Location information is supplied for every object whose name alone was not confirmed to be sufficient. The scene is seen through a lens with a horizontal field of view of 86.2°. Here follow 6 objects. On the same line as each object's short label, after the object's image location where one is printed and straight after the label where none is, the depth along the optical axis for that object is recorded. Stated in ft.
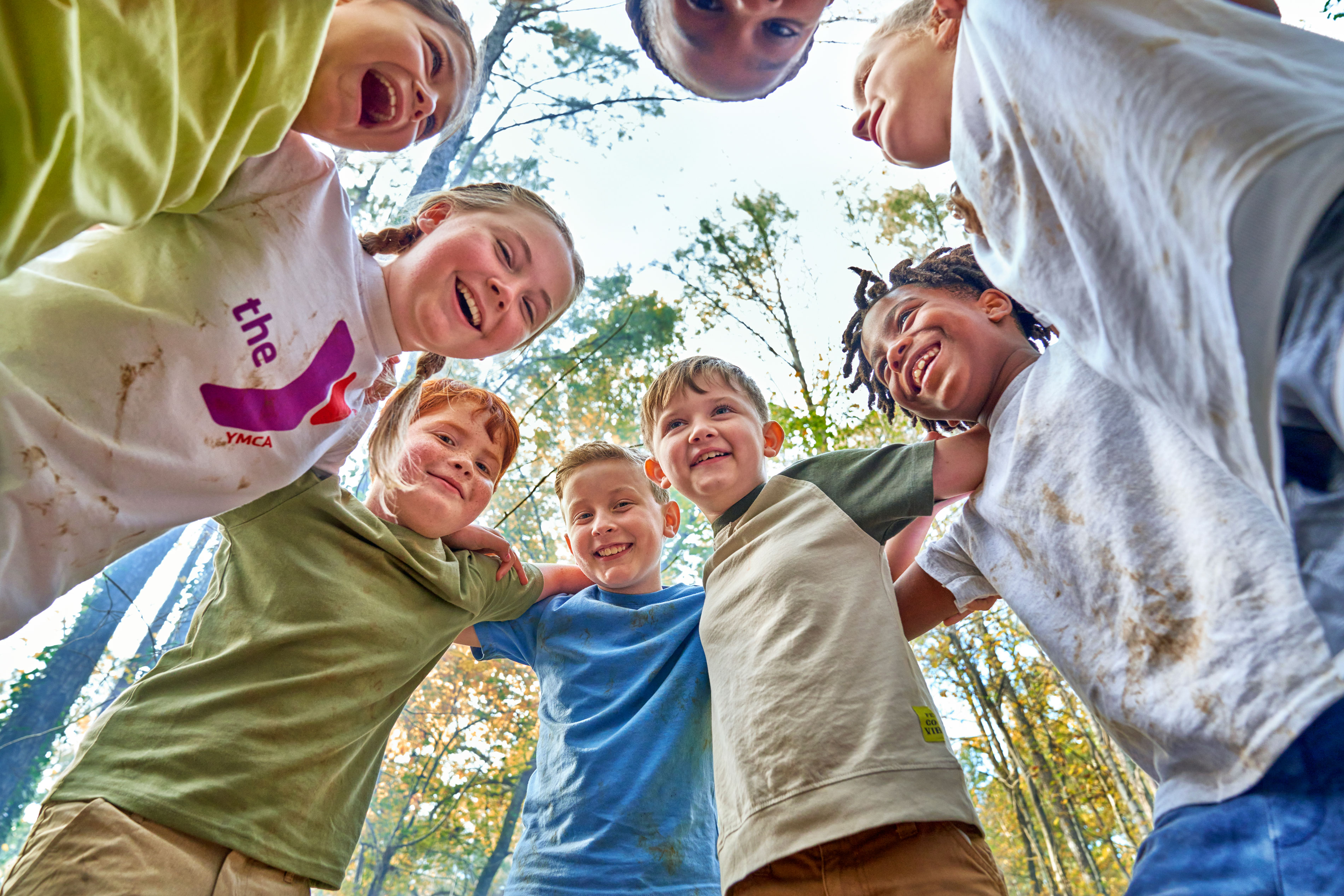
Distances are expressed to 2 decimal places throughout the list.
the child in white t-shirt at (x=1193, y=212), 1.85
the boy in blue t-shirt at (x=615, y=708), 5.24
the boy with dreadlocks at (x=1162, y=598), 2.44
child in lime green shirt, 2.11
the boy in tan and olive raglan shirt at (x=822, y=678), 3.56
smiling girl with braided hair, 2.95
